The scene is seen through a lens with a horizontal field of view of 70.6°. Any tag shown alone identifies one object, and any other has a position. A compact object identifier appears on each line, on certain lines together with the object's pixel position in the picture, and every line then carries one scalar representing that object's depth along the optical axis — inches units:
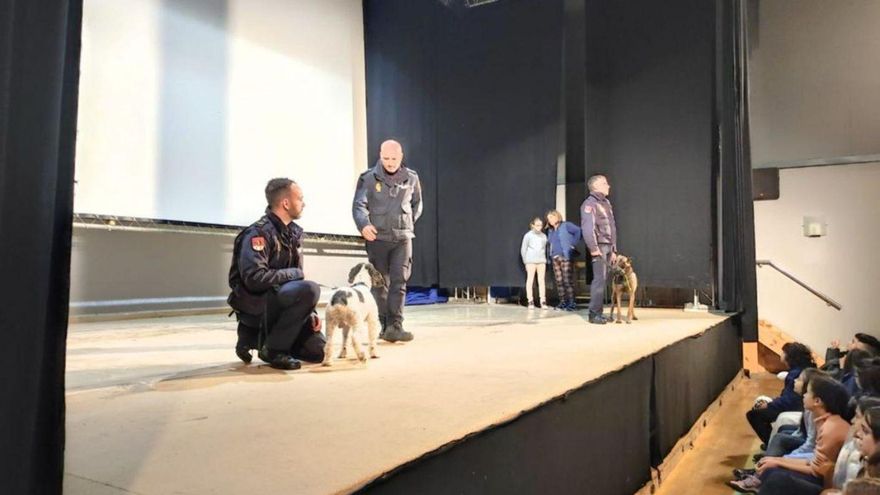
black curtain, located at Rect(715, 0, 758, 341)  252.2
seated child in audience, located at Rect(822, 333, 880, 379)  145.0
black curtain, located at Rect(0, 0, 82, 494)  38.7
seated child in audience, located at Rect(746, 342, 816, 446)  150.6
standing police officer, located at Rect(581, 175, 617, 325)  208.1
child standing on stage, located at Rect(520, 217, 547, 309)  320.5
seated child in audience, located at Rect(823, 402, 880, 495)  80.5
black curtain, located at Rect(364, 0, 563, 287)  329.4
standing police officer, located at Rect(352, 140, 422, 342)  152.8
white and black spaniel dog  119.6
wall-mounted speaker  348.2
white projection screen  242.5
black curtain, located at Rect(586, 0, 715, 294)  280.5
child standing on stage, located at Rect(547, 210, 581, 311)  319.3
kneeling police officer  116.3
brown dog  220.4
